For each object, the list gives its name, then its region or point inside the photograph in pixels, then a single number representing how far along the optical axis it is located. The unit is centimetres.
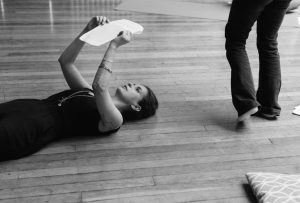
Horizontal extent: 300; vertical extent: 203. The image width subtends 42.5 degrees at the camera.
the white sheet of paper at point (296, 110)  216
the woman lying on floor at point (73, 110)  156
